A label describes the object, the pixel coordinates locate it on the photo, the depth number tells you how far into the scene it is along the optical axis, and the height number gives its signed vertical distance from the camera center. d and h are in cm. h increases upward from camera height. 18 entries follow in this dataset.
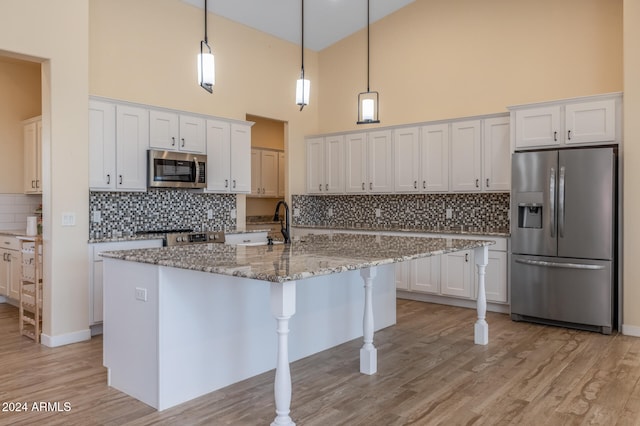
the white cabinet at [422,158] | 605 +66
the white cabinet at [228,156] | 578 +66
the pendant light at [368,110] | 404 +83
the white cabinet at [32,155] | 587 +68
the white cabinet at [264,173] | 827 +64
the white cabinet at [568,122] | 463 +88
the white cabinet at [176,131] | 518 +87
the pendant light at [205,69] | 324 +94
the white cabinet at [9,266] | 548 -65
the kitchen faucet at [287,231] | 381 -17
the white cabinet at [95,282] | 443 -66
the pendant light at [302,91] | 371 +91
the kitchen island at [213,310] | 247 -64
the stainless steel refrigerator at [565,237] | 456 -27
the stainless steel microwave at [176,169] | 508 +44
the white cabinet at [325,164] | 709 +67
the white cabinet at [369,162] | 659 +66
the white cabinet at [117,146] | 463 +63
